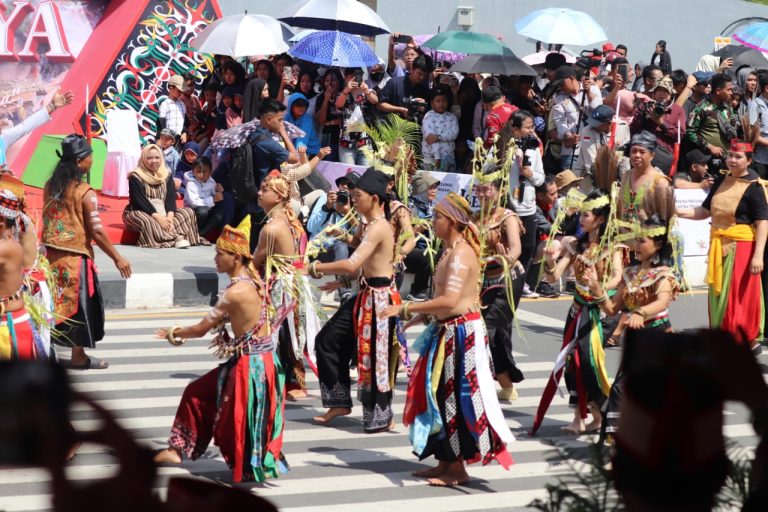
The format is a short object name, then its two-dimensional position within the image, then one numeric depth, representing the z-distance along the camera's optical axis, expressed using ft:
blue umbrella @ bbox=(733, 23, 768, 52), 68.18
